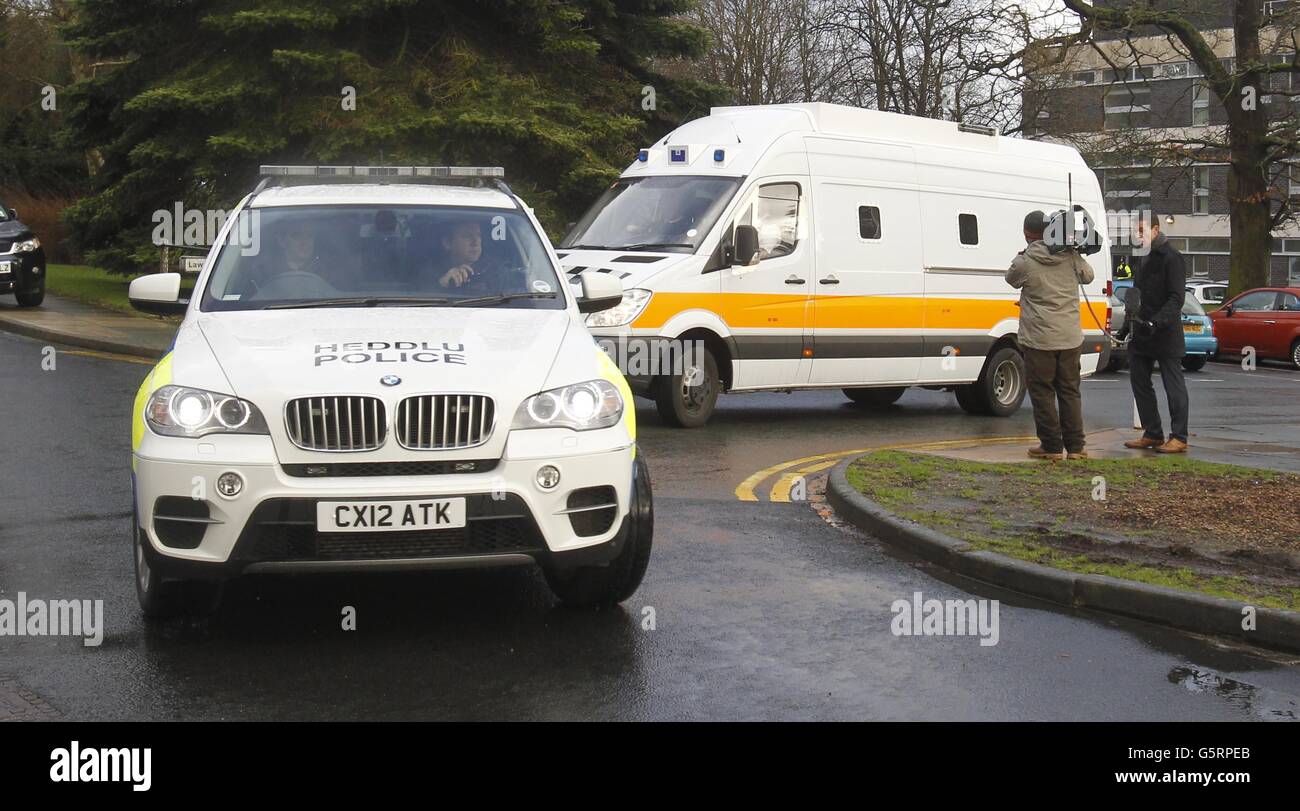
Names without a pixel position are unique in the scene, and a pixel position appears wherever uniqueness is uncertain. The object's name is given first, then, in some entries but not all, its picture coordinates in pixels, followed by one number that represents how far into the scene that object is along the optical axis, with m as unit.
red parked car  30.72
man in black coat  12.52
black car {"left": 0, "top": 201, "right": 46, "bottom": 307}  24.82
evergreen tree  22.97
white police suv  5.56
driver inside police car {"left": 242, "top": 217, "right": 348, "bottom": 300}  6.85
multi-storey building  37.12
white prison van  13.38
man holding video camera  11.64
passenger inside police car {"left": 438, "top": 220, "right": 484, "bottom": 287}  7.07
